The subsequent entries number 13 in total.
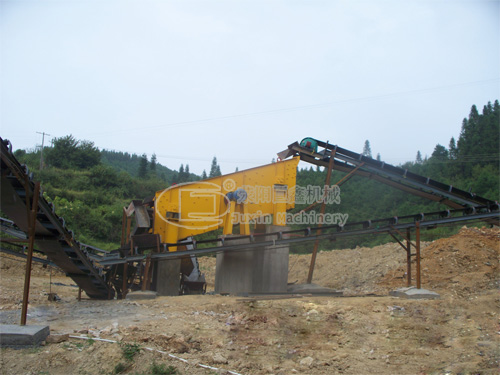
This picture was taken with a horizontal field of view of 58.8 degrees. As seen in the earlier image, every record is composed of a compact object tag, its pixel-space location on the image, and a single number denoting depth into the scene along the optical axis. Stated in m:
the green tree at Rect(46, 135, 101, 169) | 38.66
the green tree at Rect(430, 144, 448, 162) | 55.57
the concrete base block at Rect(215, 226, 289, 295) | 11.98
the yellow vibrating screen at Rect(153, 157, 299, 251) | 11.52
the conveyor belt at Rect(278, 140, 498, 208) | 12.70
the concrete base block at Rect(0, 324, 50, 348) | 6.06
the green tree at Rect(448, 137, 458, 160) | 51.74
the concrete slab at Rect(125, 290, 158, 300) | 10.49
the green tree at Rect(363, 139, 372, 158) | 76.90
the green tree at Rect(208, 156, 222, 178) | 70.03
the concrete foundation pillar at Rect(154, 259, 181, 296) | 11.64
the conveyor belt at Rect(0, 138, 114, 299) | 7.27
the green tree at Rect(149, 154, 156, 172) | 56.97
